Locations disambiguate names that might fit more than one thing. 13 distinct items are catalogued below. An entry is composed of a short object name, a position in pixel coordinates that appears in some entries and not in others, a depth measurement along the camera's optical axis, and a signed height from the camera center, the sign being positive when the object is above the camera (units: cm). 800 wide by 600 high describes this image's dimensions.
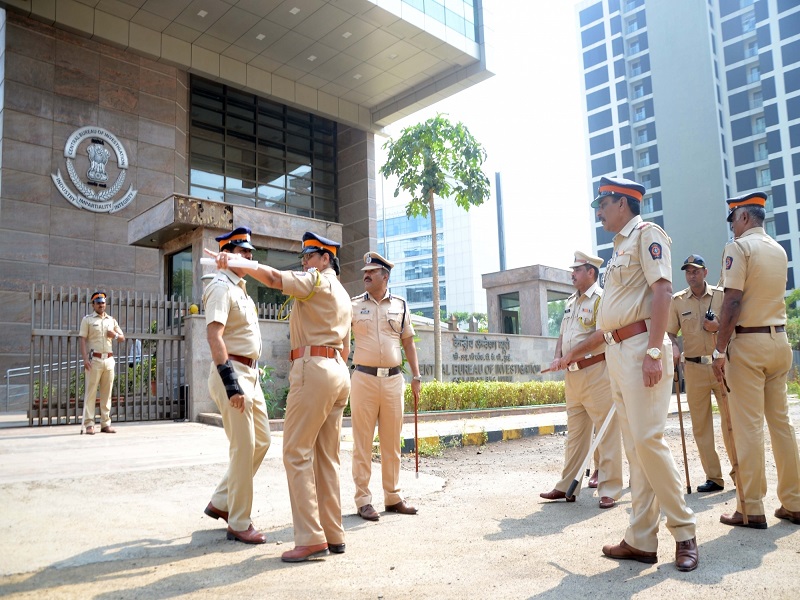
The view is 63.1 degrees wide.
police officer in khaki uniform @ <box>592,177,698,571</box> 372 -5
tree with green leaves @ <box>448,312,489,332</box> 8118 +560
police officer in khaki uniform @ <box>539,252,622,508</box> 554 -27
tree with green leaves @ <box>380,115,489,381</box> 1803 +561
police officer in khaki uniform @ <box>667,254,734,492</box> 603 +6
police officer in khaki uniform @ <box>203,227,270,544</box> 438 -8
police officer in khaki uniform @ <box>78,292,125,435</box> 1009 +44
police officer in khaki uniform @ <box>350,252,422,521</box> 538 -12
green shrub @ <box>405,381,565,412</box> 1362 -73
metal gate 1103 +17
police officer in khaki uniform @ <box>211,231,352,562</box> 401 -18
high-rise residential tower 5956 +2371
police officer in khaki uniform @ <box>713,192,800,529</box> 460 -6
